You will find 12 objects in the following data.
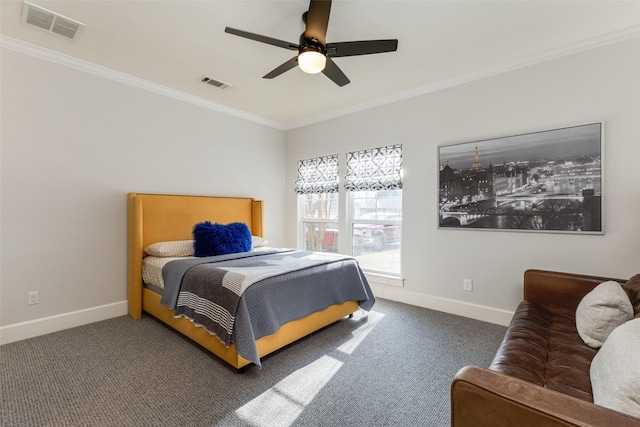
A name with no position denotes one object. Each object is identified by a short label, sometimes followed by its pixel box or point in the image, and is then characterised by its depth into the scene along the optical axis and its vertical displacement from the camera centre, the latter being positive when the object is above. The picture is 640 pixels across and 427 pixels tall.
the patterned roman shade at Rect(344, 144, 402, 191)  3.67 +0.56
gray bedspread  2.03 -0.65
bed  2.23 -0.49
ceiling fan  1.84 +1.14
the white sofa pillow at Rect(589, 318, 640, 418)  0.92 -0.58
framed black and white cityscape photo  2.47 +0.27
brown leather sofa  0.88 -0.68
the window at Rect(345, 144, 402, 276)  3.74 +0.06
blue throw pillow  3.18 -0.32
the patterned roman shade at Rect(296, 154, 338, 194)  4.33 +0.56
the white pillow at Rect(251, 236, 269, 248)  3.90 -0.42
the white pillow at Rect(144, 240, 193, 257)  3.07 -0.41
